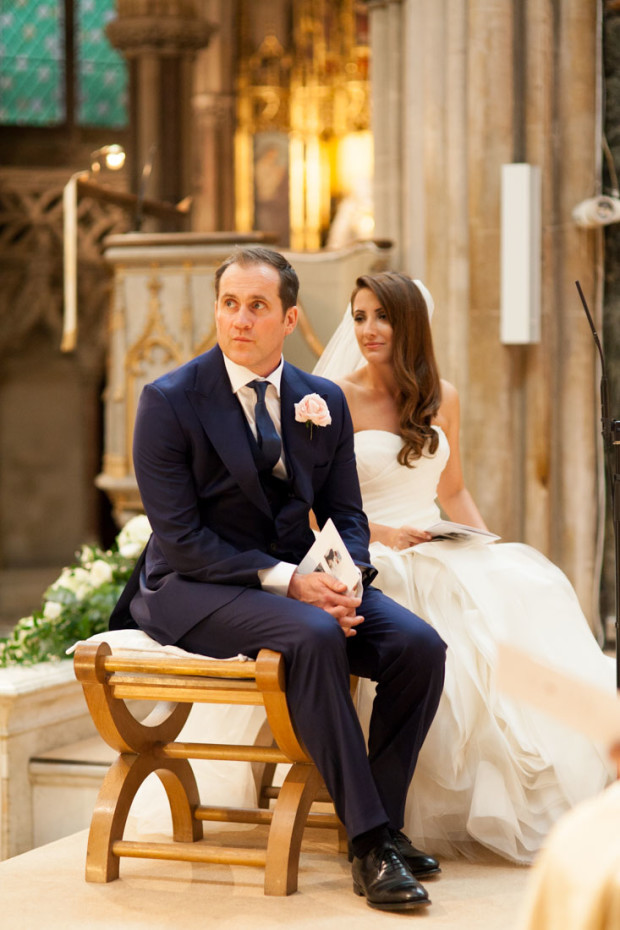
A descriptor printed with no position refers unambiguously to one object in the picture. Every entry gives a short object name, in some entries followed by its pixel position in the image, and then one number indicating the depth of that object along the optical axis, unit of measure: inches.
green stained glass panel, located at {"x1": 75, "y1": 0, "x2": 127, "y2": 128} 1097.4
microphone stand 280.7
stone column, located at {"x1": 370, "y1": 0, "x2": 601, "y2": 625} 478.9
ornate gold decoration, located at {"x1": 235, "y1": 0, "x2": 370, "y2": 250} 951.0
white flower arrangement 393.4
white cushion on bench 250.3
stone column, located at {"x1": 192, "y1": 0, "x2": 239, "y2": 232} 979.9
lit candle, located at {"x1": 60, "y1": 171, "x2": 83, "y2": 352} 596.1
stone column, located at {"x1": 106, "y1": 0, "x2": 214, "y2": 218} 930.1
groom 236.1
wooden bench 239.6
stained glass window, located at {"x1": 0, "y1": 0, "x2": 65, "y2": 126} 1089.4
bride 271.9
